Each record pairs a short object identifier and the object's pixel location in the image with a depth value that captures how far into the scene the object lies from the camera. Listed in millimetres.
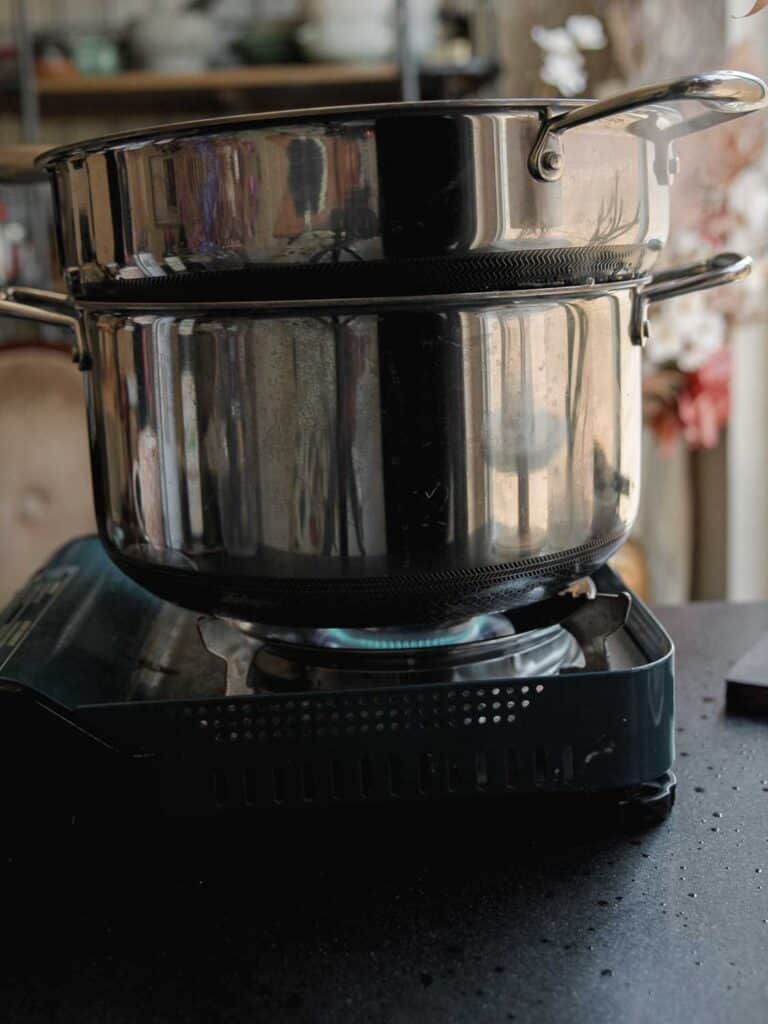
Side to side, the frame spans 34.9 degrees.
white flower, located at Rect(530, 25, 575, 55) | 1678
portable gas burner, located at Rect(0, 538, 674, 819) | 596
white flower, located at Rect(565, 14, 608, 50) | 1648
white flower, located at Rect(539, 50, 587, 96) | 1656
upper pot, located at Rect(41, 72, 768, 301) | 537
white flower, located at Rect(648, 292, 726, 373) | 1573
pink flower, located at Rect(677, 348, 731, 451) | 1722
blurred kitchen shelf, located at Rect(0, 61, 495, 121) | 2385
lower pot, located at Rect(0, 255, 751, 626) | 563
